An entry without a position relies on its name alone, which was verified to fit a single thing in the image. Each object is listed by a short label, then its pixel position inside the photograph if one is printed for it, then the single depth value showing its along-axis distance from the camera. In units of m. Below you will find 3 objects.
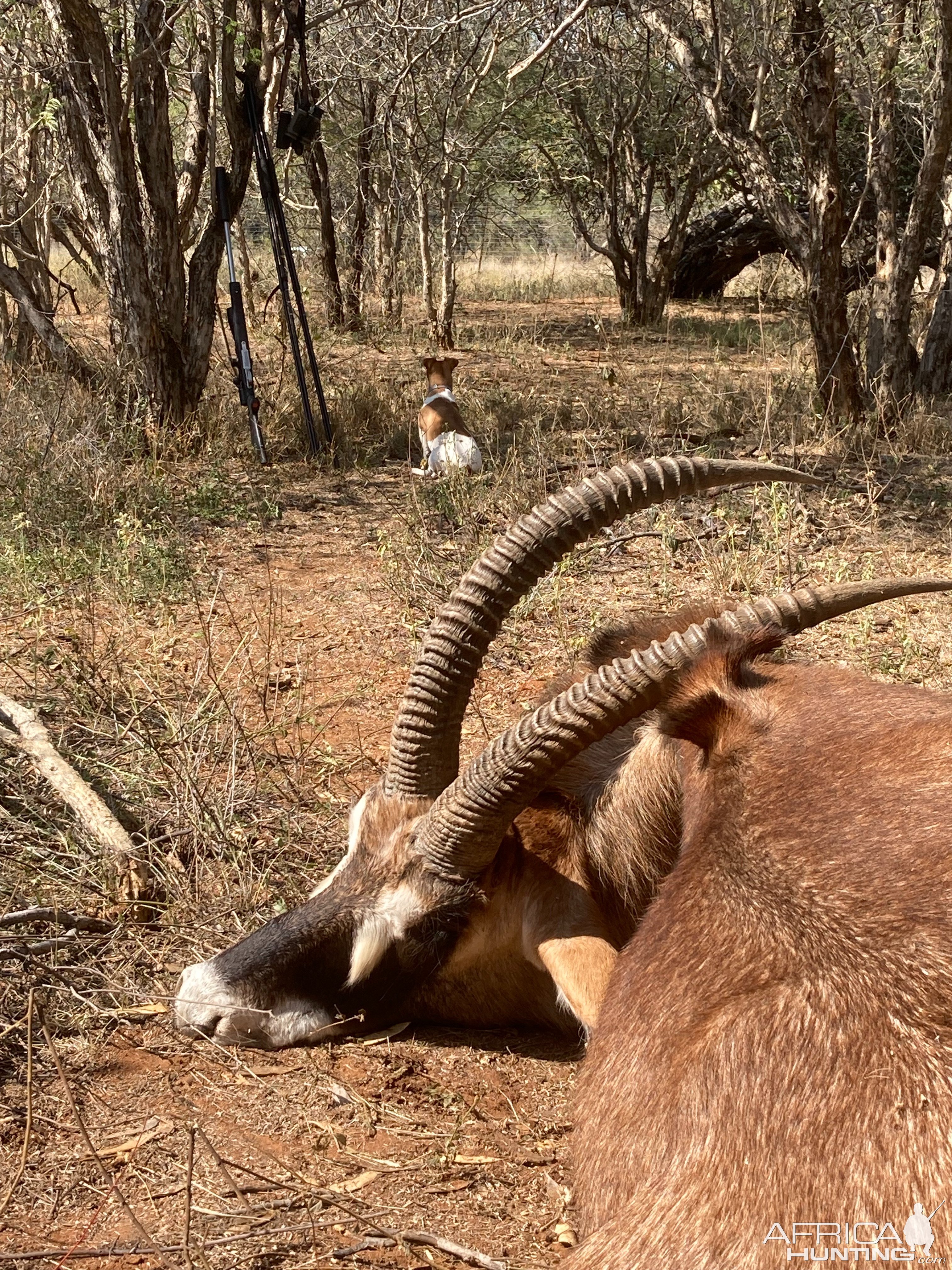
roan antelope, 2.95
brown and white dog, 8.71
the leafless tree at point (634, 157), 16.72
